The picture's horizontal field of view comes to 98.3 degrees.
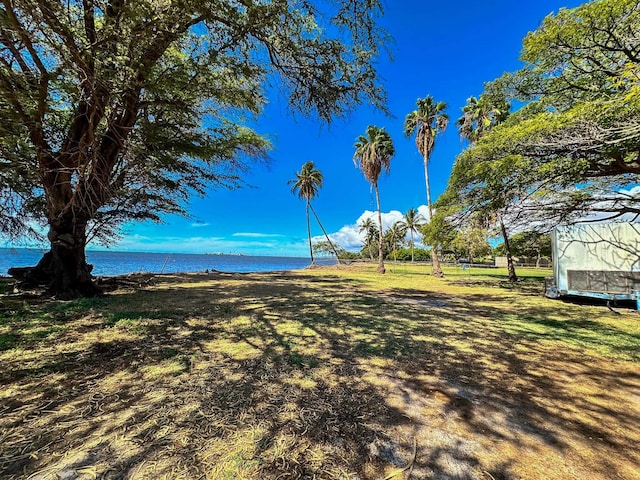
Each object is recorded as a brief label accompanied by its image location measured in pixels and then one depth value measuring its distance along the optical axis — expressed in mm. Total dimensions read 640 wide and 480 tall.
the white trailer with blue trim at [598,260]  6642
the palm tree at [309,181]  28625
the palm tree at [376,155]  22266
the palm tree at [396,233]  49106
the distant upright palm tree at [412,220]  46938
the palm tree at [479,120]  14180
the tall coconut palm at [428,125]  18469
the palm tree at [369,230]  54188
